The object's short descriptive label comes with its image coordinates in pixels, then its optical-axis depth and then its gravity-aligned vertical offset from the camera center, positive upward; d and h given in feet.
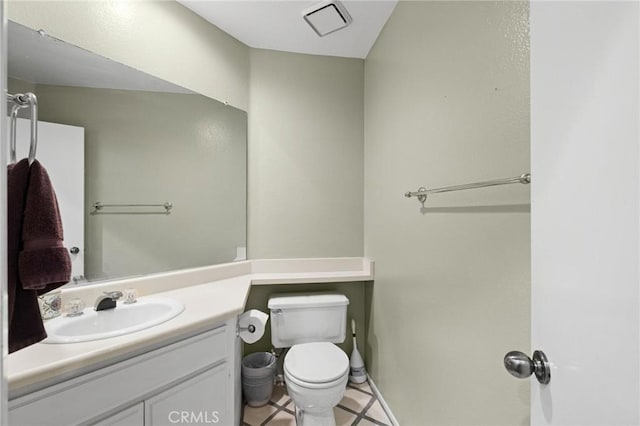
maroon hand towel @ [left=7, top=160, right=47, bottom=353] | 2.18 -0.64
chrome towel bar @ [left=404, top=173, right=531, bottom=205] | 2.41 +0.33
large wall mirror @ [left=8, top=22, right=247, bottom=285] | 3.80 +0.96
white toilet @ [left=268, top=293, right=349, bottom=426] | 4.47 -2.65
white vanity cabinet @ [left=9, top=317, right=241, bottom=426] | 2.48 -1.91
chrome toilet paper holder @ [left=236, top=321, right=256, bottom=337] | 4.58 -1.93
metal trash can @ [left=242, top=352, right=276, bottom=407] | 5.68 -3.56
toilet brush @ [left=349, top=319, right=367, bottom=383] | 6.48 -3.71
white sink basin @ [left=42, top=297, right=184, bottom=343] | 2.98 -1.38
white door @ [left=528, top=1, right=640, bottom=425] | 1.14 +0.03
